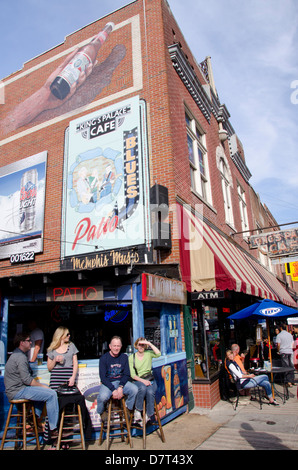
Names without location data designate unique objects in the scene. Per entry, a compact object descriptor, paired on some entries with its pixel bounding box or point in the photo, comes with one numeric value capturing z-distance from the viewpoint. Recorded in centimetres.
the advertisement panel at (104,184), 874
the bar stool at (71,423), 493
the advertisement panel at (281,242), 1399
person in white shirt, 1028
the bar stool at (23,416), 495
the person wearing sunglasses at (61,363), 539
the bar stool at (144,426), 516
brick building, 718
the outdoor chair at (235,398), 776
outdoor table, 828
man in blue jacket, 527
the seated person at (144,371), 545
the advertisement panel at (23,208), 1052
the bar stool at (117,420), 517
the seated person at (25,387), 505
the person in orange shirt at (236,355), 822
